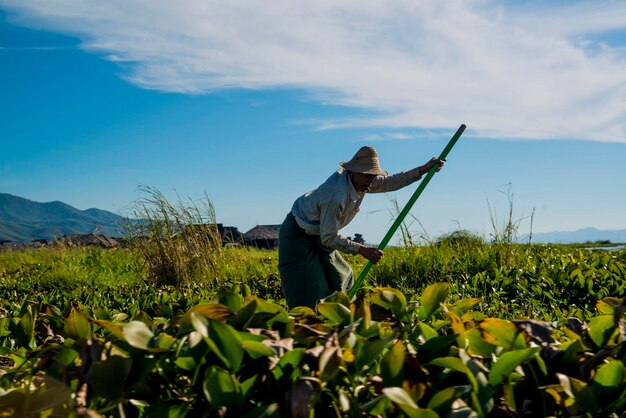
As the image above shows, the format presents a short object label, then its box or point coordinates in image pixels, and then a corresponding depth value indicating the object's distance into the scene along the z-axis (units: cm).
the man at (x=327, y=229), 523
